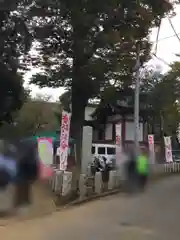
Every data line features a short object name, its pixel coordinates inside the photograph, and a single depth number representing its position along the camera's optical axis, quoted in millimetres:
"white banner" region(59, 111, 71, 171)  14898
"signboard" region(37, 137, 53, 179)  11220
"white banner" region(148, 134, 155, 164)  21916
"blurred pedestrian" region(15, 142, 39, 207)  10414
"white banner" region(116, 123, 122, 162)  15242
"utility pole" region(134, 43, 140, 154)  19559
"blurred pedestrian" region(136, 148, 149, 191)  13240
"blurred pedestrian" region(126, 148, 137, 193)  13297
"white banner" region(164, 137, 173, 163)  24828
